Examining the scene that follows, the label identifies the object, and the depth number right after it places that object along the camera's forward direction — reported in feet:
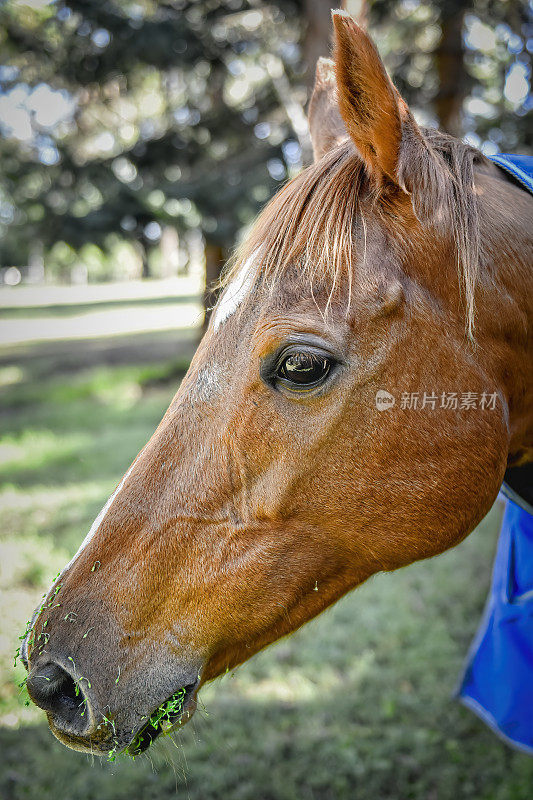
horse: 4.34
